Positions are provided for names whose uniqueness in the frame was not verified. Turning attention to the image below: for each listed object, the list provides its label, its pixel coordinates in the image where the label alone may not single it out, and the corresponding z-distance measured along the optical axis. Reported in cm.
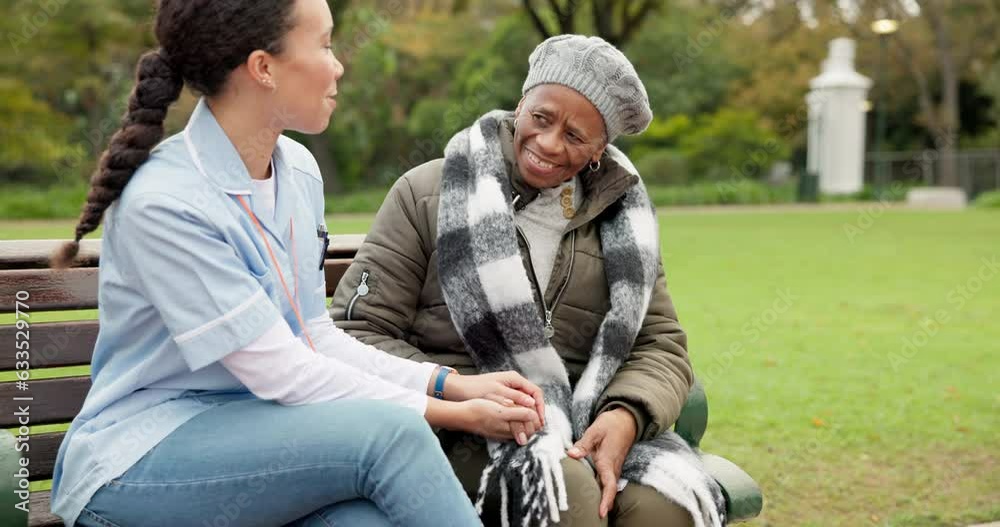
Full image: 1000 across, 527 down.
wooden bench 239
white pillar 3161
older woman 250
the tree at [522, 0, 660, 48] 1939
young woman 183
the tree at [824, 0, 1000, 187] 3534
